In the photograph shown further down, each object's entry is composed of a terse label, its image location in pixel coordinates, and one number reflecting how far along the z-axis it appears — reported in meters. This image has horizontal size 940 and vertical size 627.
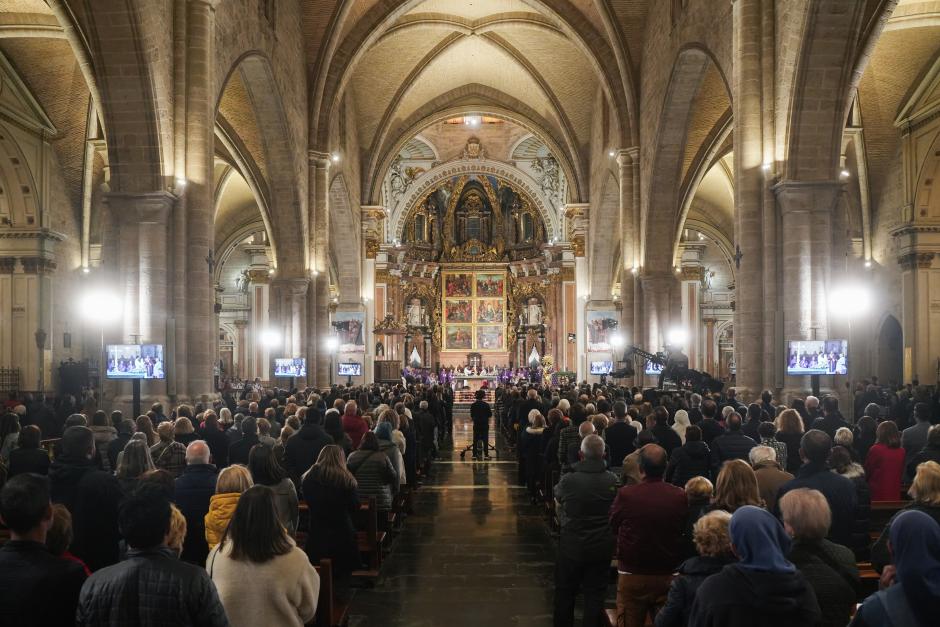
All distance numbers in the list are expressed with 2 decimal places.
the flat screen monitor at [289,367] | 20.69
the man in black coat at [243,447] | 7.64
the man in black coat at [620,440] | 8.85
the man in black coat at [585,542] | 5.43
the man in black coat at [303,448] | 7.61
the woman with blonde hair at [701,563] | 3.46
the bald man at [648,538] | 4.81
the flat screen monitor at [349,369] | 26.12
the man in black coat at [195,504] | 5.41
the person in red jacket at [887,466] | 6.80
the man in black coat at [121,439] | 7.77
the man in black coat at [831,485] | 5.03
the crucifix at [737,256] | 13.50
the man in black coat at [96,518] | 4.83
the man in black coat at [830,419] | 8.93
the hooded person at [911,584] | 2.66
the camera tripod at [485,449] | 16.97
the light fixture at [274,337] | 23.03
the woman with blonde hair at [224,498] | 4.60
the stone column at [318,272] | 23.91
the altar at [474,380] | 41.41
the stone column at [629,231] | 23.42
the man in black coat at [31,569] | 2.83
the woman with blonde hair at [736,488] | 4.12
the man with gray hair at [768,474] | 5.41
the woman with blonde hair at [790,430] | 7.31
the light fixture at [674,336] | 22.28
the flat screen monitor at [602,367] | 25.73
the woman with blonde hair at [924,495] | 4.14
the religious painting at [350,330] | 26.70
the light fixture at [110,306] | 12.80
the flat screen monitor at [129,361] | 11.80
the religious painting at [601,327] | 25.47
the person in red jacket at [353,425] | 10.10
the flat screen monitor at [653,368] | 20.45
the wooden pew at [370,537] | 7.36
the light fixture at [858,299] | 21.90
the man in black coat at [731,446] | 7.23
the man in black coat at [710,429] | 8.95
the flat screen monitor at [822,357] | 11.82
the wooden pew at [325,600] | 4.81
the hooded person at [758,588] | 2.89
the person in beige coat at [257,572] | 3.39
